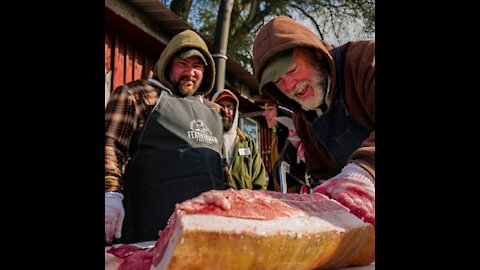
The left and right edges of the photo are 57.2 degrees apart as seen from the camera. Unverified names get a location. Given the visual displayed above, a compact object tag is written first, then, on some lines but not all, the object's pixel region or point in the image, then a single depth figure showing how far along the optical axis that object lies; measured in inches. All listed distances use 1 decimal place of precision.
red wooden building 192.3
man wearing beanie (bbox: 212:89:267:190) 170.9
